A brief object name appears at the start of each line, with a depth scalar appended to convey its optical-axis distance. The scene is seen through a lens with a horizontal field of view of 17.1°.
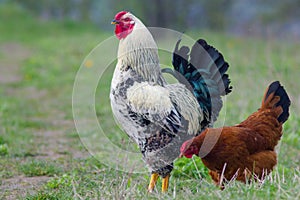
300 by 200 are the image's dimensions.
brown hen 9.29
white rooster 9.38
